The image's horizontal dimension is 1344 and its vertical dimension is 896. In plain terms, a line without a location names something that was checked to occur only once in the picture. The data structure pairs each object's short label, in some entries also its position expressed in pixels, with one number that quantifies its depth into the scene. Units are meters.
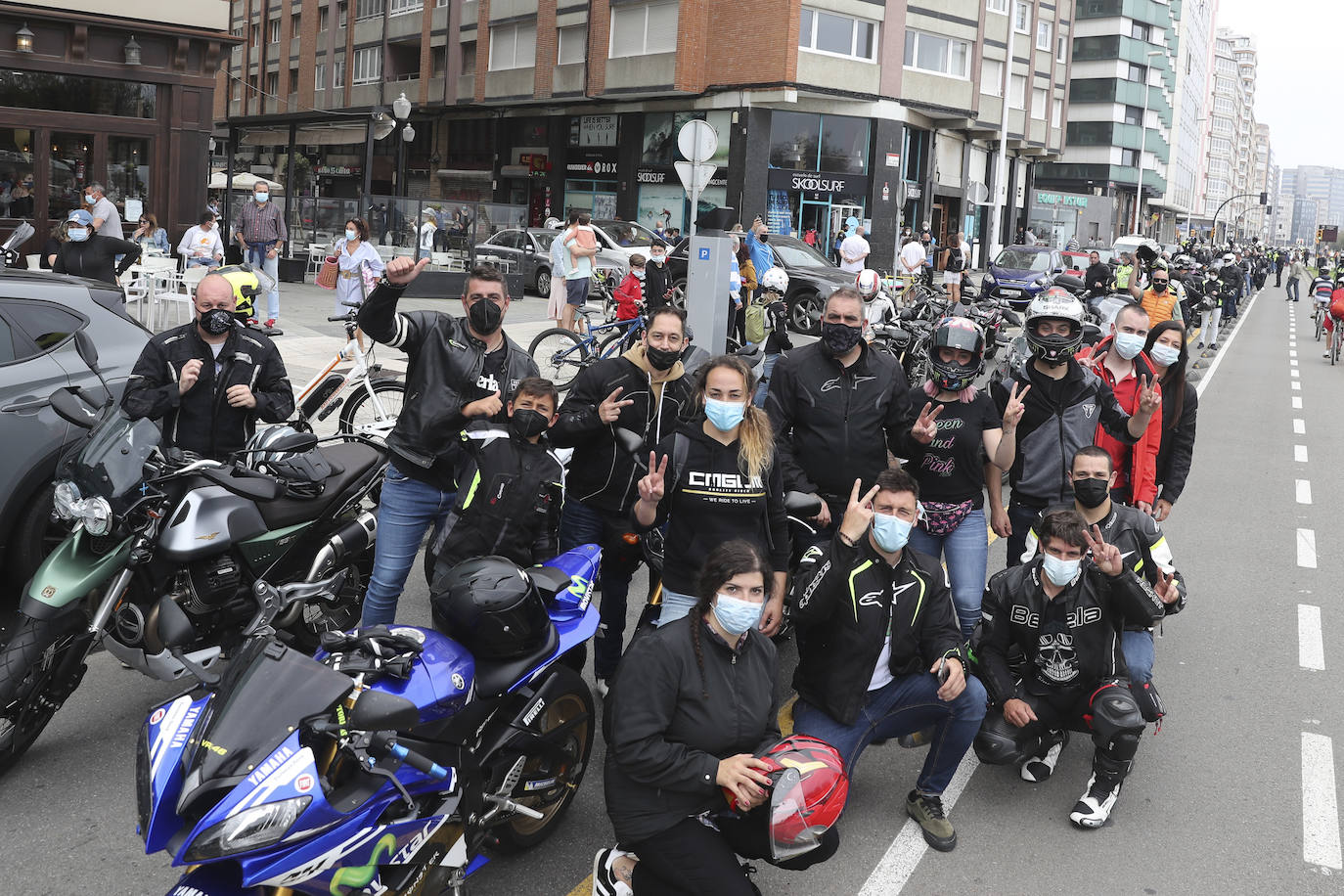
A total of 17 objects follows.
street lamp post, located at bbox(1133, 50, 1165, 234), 80.12
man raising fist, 5.32
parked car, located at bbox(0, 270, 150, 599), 6.14
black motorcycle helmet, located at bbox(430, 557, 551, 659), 3.75
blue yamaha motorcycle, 2.95
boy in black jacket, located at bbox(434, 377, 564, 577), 4.65
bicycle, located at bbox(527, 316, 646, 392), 13.64
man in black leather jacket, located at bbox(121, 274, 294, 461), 5.71
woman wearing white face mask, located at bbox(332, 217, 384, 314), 14.70
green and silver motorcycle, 4.59
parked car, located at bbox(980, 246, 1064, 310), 28.80
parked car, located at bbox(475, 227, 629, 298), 25.86
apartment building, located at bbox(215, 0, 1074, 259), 37.22
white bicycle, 9.45
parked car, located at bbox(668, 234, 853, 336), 21.03
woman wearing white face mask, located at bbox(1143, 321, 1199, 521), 6.77
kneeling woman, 3.57
